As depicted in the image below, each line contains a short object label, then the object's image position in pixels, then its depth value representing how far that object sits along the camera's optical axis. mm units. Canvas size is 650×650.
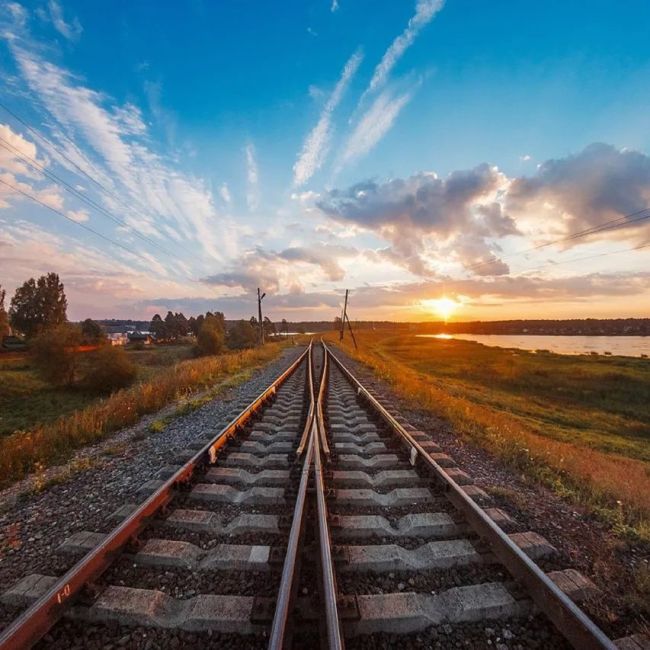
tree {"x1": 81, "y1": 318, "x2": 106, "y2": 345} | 39441
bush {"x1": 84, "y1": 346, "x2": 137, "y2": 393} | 30844
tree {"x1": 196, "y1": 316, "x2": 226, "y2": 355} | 58594
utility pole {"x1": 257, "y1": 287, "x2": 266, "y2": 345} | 36888
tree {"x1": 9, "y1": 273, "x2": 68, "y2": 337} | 62406
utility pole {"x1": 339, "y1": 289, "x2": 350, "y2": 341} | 42684
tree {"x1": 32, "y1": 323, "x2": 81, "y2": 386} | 31109
